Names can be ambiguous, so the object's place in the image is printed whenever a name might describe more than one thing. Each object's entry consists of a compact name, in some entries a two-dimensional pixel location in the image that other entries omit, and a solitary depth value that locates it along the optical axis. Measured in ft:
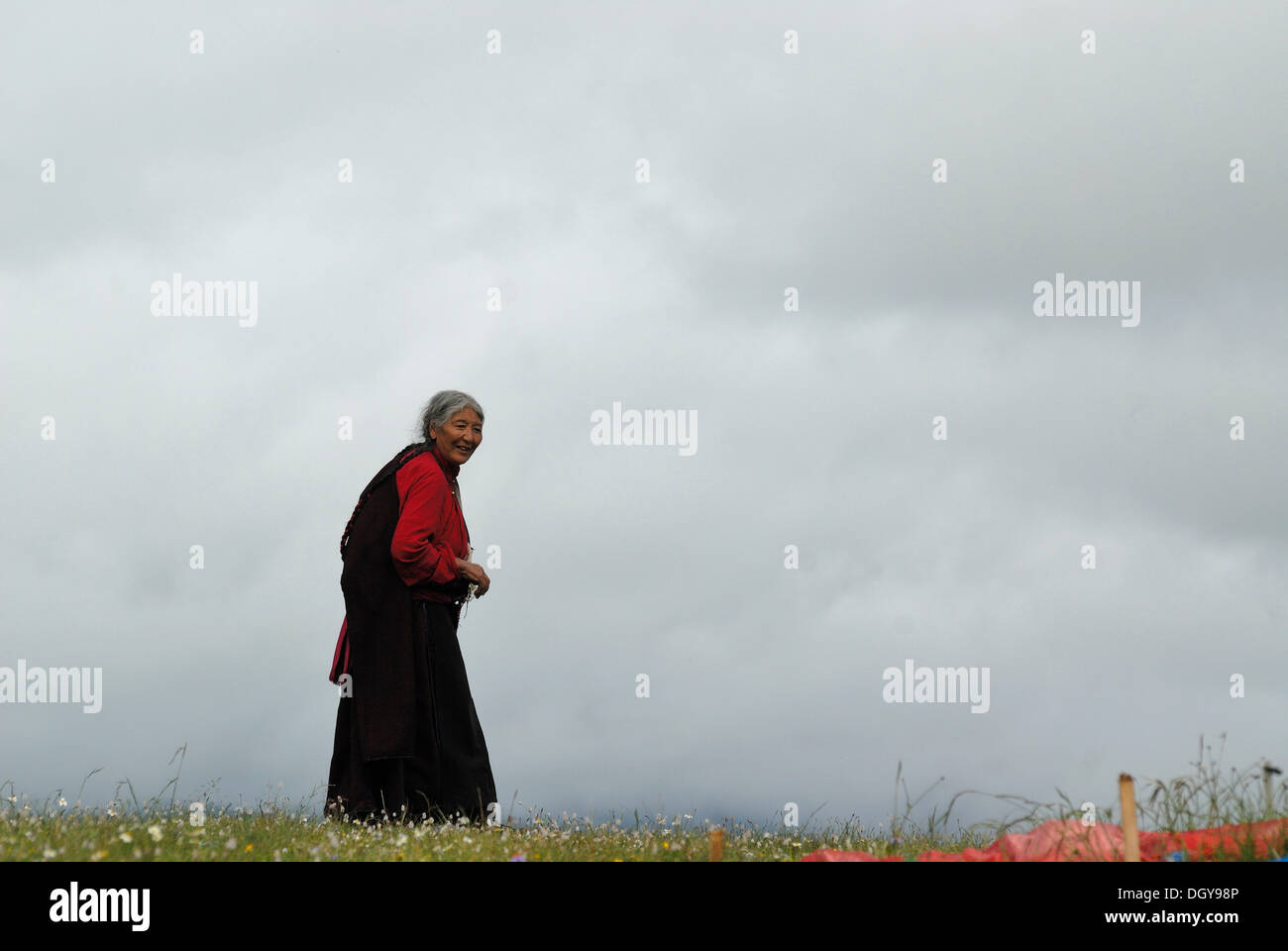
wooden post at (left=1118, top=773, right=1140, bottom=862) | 13.70
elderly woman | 28.07
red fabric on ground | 17.20
